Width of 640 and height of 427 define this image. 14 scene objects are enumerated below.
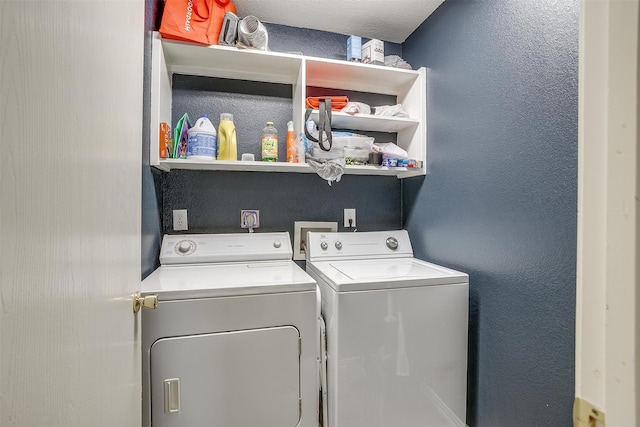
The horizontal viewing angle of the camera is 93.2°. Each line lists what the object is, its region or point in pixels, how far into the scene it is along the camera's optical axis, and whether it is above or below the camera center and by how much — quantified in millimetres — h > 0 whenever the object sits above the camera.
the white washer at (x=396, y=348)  1379 -643
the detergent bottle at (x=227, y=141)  1790 +418
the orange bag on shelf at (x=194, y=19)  1592 +1033
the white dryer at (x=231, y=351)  1233 -603
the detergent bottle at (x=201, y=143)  1686 +379
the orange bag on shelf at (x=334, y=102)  1928 +705
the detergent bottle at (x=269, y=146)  1826 +394
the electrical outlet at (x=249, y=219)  2006 -54
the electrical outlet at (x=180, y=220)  1879 -60
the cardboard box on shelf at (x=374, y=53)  1914 +1014
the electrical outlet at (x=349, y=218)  2172 -46
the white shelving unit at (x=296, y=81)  1646 +879
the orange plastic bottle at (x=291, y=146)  1829 +408
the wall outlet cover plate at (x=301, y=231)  2062 -136
